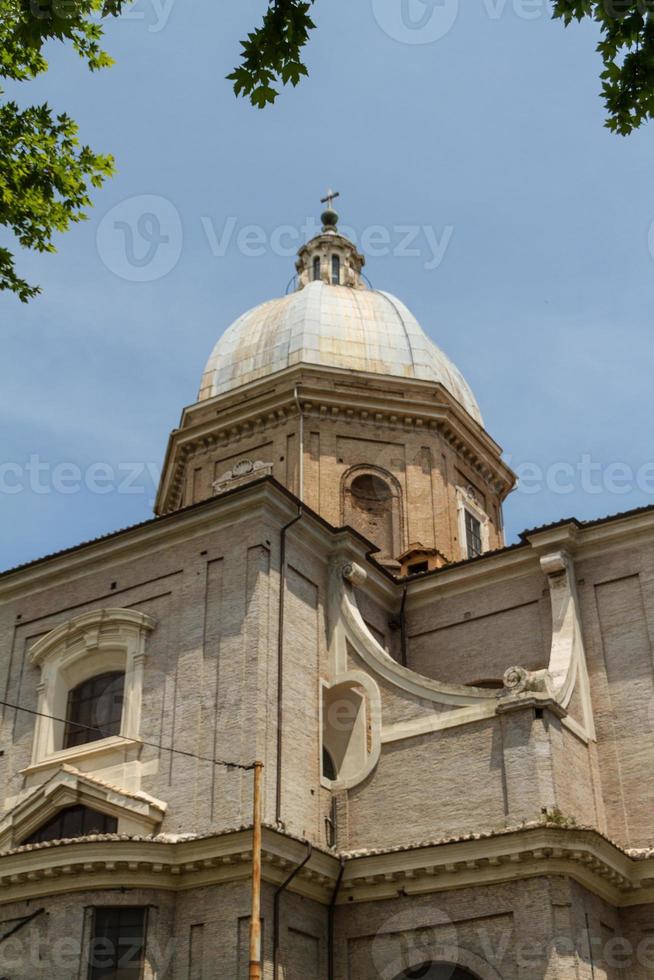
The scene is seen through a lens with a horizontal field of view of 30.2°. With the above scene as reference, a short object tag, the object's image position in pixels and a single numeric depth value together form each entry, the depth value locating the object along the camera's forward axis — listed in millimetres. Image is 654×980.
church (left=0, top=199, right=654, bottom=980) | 18281
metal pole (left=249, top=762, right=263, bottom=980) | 15984
